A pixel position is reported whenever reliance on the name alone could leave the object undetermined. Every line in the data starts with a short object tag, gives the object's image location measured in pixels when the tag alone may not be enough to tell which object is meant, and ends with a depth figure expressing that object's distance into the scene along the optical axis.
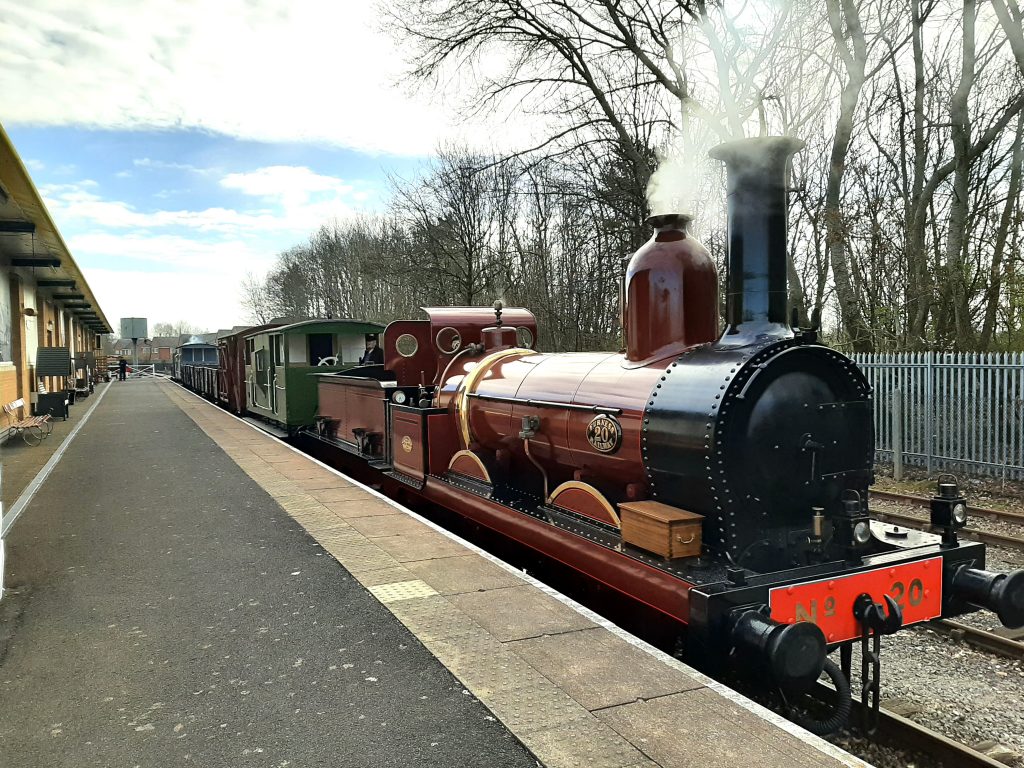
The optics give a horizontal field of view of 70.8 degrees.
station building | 9.50
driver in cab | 10.45
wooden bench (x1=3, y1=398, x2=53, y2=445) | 12.06
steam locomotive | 3.26
